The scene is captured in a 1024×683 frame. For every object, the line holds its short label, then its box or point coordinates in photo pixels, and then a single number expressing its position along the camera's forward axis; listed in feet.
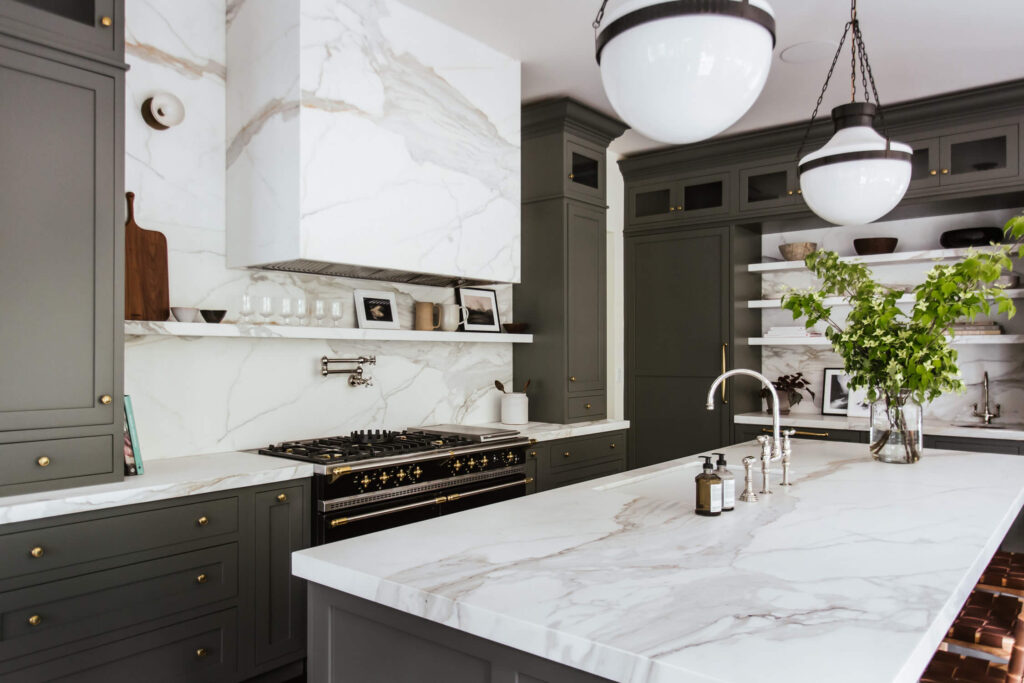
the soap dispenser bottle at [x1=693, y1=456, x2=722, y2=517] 6.20
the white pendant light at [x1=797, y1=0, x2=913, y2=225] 7.34
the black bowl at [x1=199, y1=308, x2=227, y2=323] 9.59
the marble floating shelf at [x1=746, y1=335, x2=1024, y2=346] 13.99
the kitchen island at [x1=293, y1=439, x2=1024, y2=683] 3.46
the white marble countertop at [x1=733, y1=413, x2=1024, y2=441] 13.23
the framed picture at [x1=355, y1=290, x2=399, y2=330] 12.01
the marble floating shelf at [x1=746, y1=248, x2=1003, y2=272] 14.46
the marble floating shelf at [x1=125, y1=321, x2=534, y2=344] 8.91
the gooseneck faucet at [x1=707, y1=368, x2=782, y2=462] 7.72
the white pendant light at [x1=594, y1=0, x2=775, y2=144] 4.23
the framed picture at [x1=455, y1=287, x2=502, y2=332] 13.91
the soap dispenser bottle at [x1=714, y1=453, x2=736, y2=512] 6.36
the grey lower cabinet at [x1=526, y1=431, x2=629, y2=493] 13.04
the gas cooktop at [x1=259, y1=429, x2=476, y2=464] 9.74
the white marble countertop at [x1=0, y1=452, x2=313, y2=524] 6.93
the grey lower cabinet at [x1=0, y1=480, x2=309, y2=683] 6.98
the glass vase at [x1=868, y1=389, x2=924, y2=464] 8.96
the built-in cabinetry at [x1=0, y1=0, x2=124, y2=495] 7.20
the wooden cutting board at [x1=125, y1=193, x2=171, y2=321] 9.15
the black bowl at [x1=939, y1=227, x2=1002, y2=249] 14.43
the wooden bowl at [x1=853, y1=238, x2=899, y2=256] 15.62
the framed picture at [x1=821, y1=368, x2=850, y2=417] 16.61
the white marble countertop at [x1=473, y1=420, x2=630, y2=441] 13.12
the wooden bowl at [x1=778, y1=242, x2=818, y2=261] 16.61
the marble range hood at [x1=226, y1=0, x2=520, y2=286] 9.69
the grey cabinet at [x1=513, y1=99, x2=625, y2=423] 14.49
